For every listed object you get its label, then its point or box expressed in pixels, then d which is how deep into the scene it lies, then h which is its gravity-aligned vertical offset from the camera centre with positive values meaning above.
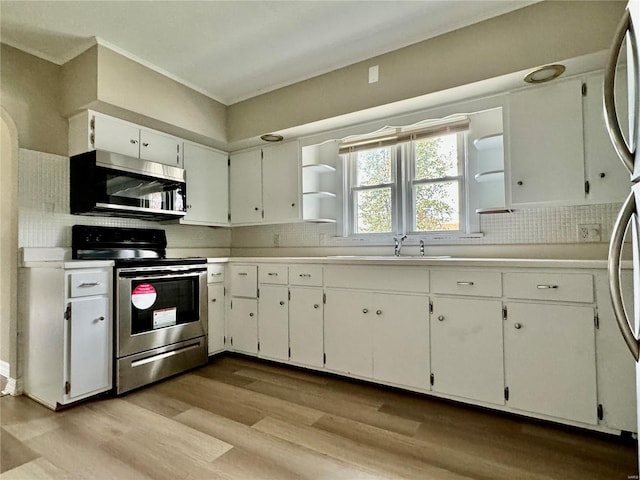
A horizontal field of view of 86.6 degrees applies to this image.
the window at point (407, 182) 2.94 +0.58
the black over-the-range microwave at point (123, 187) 2.63 +0.52
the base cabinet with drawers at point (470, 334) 1.88 -0.61
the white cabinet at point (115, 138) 2.69 +0.94
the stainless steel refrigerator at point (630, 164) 0.95 +0.22
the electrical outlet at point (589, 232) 2.28 +0.06
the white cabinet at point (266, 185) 3.41 +0.65
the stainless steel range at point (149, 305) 2.51 -0.46
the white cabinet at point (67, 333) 2.24 -0.58
